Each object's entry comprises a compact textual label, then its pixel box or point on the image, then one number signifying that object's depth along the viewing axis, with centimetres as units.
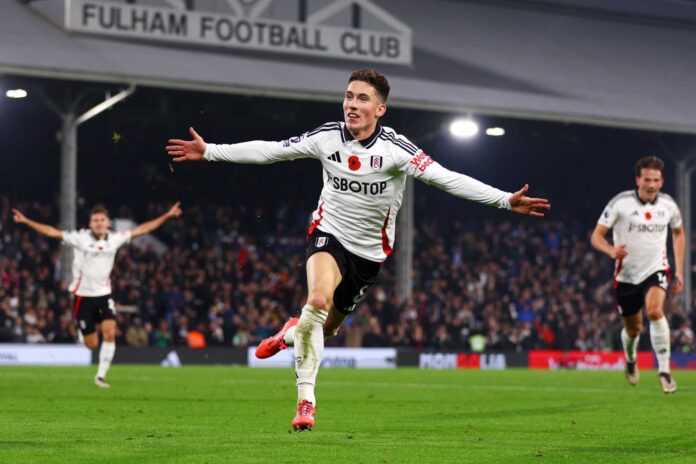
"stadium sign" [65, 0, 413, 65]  3159
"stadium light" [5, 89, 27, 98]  3028
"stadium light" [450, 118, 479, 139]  3516
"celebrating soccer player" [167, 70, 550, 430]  934
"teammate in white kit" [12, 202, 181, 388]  1838
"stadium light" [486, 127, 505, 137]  3669
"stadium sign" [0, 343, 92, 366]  2911
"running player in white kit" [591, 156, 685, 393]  1609
